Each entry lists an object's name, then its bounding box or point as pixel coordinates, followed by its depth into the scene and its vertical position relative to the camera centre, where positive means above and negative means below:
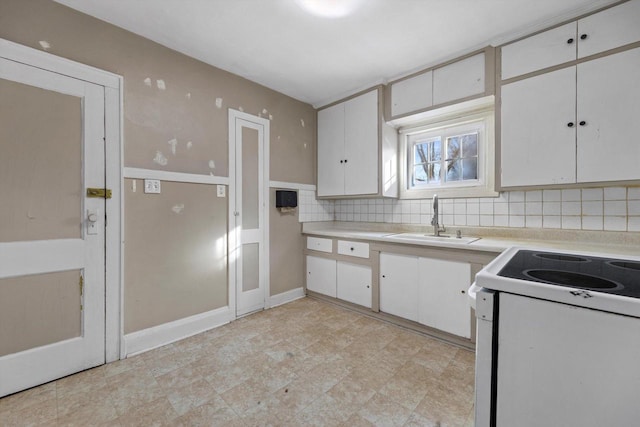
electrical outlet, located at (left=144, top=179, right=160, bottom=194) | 2.10 +0.20
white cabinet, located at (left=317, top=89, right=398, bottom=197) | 2.85 +0.73
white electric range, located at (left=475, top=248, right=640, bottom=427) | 0.70 -0.39
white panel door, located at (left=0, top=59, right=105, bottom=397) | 1.60 -0.11
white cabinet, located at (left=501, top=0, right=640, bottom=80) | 1.66 +1.18
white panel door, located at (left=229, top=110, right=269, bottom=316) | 2.65 +0.00
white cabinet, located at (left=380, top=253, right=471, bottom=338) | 2.08 -0.67
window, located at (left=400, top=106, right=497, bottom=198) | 2.50 +0.57
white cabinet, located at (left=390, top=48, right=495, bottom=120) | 2.21 +1.15
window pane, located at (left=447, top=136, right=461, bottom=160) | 2.71 +0.66
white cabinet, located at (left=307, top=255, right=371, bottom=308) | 2.71 -0.74
